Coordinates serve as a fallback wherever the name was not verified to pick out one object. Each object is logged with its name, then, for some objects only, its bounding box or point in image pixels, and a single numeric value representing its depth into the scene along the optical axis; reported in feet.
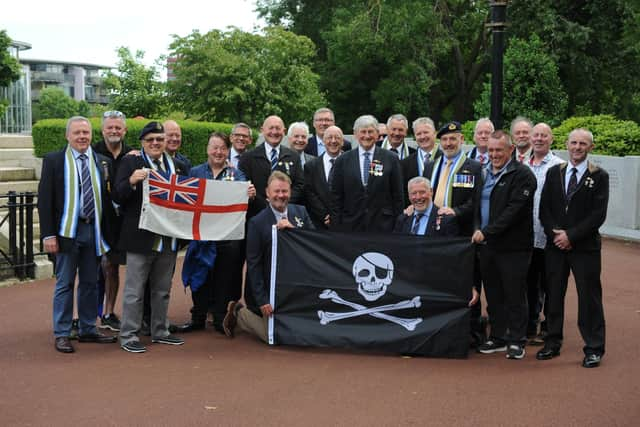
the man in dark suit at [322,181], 28.43
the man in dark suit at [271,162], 28.68
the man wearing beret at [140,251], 24.36
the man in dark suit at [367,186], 26.96
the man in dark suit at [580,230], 22.80
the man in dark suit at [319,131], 32.76
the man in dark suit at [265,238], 24.95
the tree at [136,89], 98.73
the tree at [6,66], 91.81
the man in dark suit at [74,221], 24.26
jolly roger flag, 23.99
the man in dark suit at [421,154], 28.32
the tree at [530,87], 66.28
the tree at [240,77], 86.38
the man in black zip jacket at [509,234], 23.61
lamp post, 32.76
